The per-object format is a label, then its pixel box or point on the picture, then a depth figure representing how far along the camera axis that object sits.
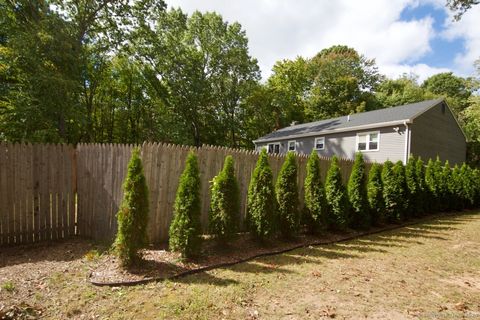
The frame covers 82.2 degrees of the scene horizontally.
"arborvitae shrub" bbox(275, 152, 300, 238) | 5.98
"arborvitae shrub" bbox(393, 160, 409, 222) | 8.70
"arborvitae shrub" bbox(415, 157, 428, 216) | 9.82
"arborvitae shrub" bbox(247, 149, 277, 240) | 5.52
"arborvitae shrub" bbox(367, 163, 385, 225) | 8.10
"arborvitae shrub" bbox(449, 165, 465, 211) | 11.92
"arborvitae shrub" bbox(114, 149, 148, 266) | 4.00
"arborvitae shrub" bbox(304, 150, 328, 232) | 6.60
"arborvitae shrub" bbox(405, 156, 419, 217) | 9.50
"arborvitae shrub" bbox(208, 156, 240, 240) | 5.03
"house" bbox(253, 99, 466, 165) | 15.60
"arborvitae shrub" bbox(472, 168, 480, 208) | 12.96
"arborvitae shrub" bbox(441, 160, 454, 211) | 11.45
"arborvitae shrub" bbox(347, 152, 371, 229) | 7.52
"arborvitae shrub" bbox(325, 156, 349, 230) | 6.98
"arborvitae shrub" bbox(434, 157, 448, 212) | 11.13
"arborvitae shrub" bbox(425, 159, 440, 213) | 10.69
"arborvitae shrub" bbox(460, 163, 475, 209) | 12.33
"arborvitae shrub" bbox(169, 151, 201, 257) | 4.48
